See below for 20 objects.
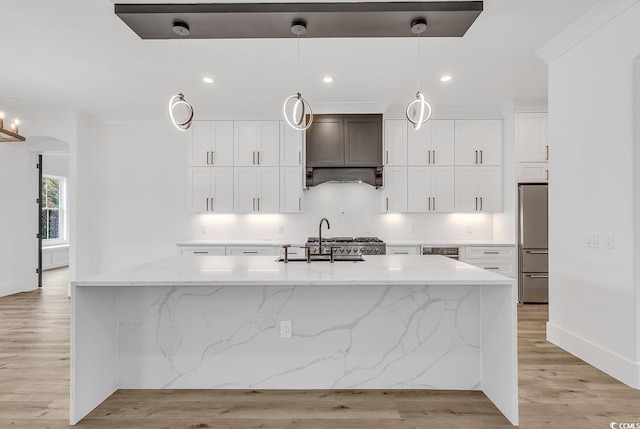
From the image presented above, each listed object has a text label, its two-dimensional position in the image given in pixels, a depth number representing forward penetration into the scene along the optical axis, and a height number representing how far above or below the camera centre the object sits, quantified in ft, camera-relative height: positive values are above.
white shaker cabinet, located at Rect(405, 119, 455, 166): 17.58 +3.34
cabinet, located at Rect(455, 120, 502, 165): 17.57 +3.43
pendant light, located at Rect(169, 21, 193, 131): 9.11 +4.56
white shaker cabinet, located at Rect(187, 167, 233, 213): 17.85 +1.35
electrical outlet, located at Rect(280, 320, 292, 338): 8.46 -2.48
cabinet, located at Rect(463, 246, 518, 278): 16.67 -1.74
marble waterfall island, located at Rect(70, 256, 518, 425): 8.46 -2.66
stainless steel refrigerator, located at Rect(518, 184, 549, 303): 16.34 -1.06
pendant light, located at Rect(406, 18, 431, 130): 9.00 +4.56
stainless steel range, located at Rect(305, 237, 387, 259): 15.93 -1.23
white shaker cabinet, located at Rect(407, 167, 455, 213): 17.58 +1.30
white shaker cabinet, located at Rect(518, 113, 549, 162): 16.61 +3.42
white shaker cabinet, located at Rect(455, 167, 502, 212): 17.53 +1.35
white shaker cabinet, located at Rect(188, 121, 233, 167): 17.84 +3.42
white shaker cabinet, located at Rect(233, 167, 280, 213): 17.76 +1.30
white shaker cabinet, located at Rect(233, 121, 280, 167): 17.76 +3.45
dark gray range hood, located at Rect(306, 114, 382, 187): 17.02 +3.38
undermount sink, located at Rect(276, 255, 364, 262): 9.71 -1.08
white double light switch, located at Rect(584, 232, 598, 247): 9.70 -0.56
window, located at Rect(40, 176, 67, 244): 29.01 +0.60
